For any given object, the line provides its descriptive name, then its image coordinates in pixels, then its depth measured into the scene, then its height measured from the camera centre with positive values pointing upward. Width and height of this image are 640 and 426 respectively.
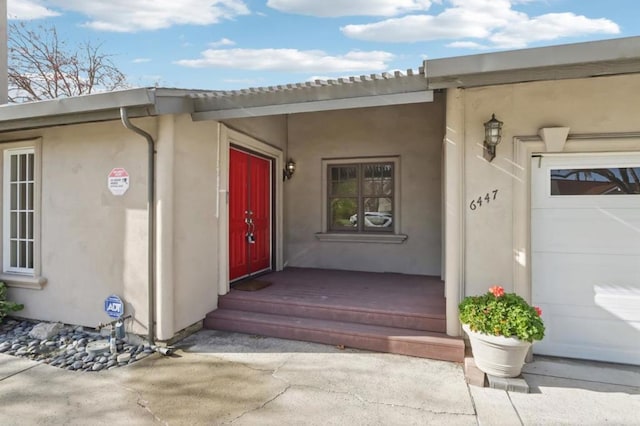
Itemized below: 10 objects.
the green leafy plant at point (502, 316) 3.04 -0.92
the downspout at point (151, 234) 4.09 -0.23
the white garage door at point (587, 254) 3.49 -0.41
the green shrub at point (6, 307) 4.86 -1.29
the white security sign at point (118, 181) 4.26 +0.42
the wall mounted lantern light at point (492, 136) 3.48 +0.80
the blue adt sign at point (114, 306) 4.25 -1.13
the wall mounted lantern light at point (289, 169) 7.11 +0.93
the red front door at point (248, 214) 5.52 +0.01
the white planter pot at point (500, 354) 3.04 -1.25
